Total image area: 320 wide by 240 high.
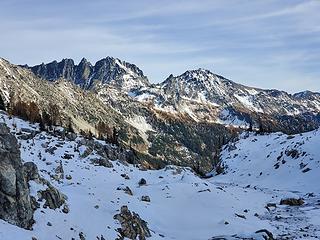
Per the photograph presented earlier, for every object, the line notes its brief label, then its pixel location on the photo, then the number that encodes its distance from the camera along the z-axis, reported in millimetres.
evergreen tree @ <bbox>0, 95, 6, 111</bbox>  95544
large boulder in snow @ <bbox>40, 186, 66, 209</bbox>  32781
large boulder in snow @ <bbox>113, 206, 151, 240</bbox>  35031
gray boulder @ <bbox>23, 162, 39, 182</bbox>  34669
